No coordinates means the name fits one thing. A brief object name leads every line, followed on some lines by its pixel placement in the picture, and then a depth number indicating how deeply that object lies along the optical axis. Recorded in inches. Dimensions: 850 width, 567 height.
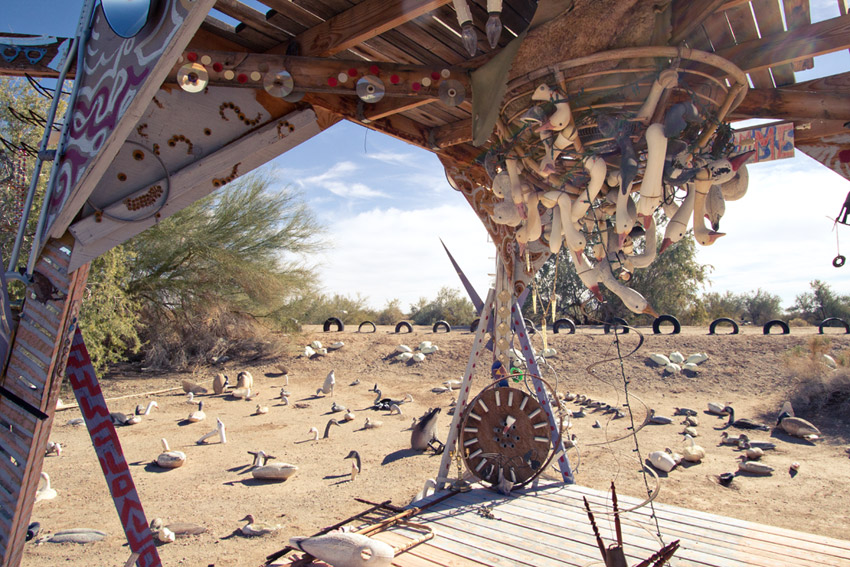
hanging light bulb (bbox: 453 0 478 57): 82.5
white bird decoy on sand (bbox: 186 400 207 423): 368.5
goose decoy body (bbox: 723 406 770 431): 331.3
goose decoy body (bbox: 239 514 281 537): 186.4
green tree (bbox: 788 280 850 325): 914.7
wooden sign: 125.0
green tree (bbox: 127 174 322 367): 529.3
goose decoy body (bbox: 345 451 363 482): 259.8
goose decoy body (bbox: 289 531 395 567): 116.6
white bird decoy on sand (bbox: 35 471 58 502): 220.4
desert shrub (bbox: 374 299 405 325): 1111.9
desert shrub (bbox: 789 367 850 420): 354.3
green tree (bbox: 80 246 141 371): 426.6
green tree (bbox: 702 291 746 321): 940.5
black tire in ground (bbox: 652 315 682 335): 529.3
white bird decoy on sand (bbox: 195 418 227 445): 317.1
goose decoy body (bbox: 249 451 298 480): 250.8
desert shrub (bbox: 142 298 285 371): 531.2
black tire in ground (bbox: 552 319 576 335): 572.1
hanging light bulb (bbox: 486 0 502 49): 77.8
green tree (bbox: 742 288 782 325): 995.3
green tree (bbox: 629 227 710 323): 850.1
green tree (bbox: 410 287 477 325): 1037.2
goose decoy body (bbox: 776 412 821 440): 315.0
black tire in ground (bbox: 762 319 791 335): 491.2
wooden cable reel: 172.9
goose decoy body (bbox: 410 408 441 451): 303.0
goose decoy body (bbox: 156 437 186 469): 269.1
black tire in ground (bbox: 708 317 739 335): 518.0
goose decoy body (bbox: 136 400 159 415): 384.1
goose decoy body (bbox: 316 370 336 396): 446.6
